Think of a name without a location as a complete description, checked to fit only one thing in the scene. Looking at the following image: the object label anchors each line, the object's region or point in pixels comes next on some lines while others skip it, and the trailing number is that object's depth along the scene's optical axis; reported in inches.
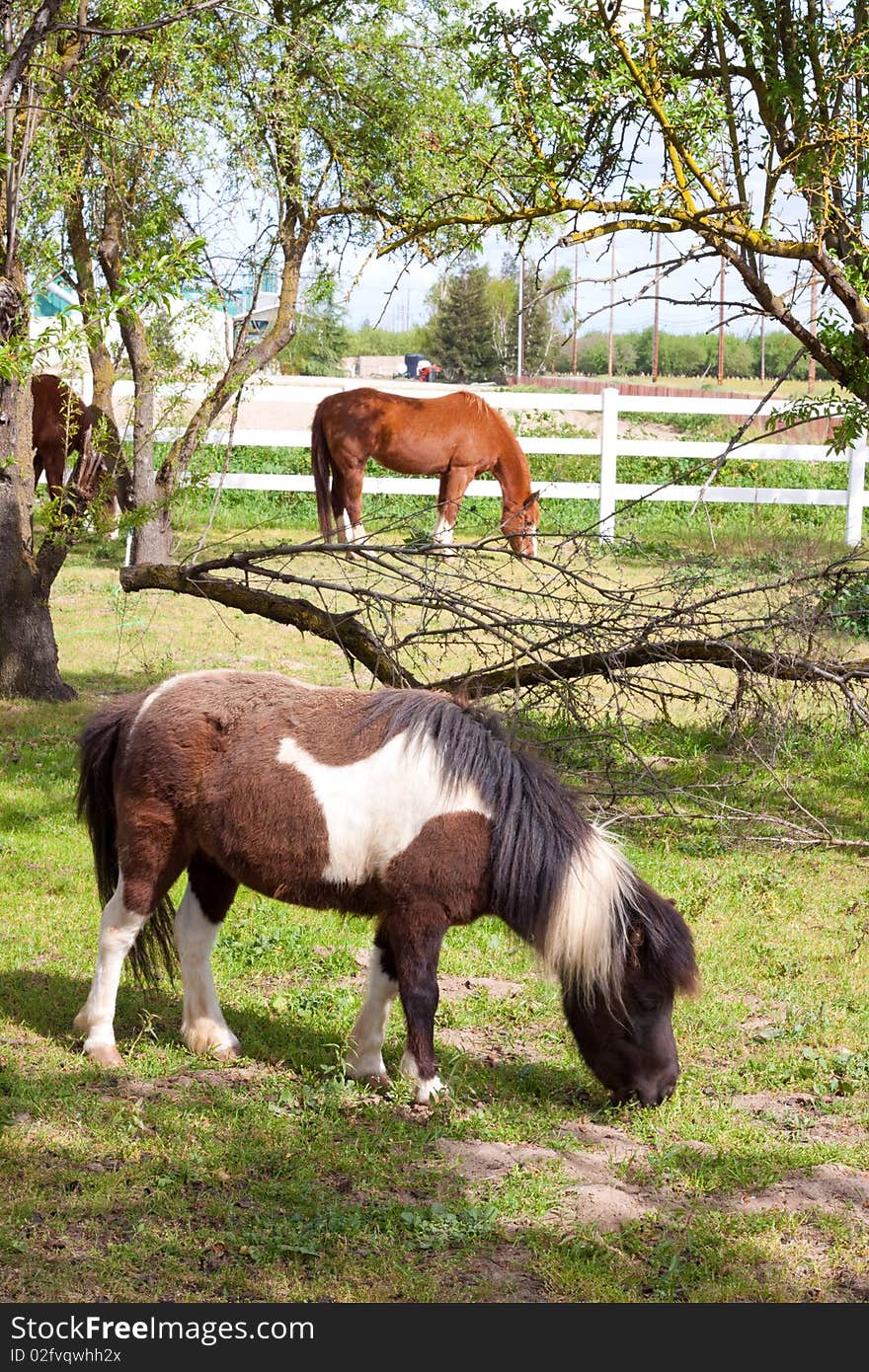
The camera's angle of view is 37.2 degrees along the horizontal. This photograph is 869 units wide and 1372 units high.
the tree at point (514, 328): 2021.4
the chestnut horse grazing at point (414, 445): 569.3
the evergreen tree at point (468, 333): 2114.9
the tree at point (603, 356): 2785.4
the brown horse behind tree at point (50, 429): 548.1
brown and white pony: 163.9
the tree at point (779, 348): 1775.6
